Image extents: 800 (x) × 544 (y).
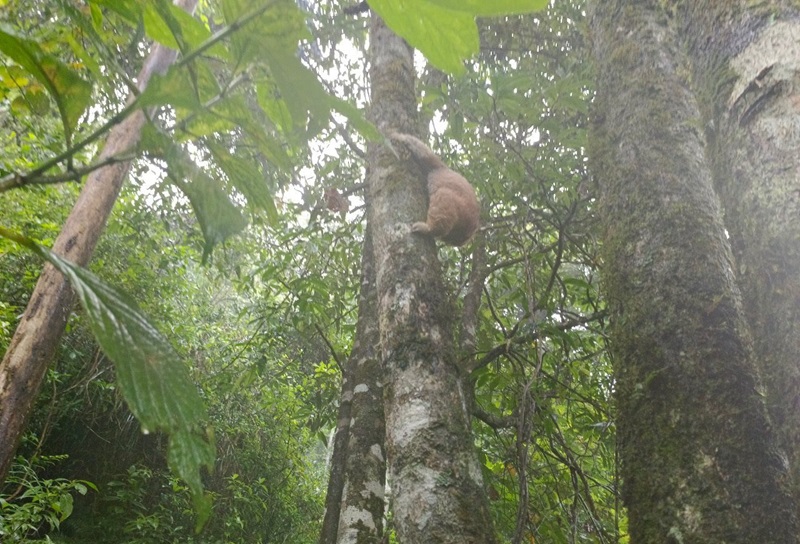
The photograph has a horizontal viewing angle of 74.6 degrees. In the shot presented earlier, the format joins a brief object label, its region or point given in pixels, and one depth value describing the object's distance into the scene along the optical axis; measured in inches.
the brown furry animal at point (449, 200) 94.1
